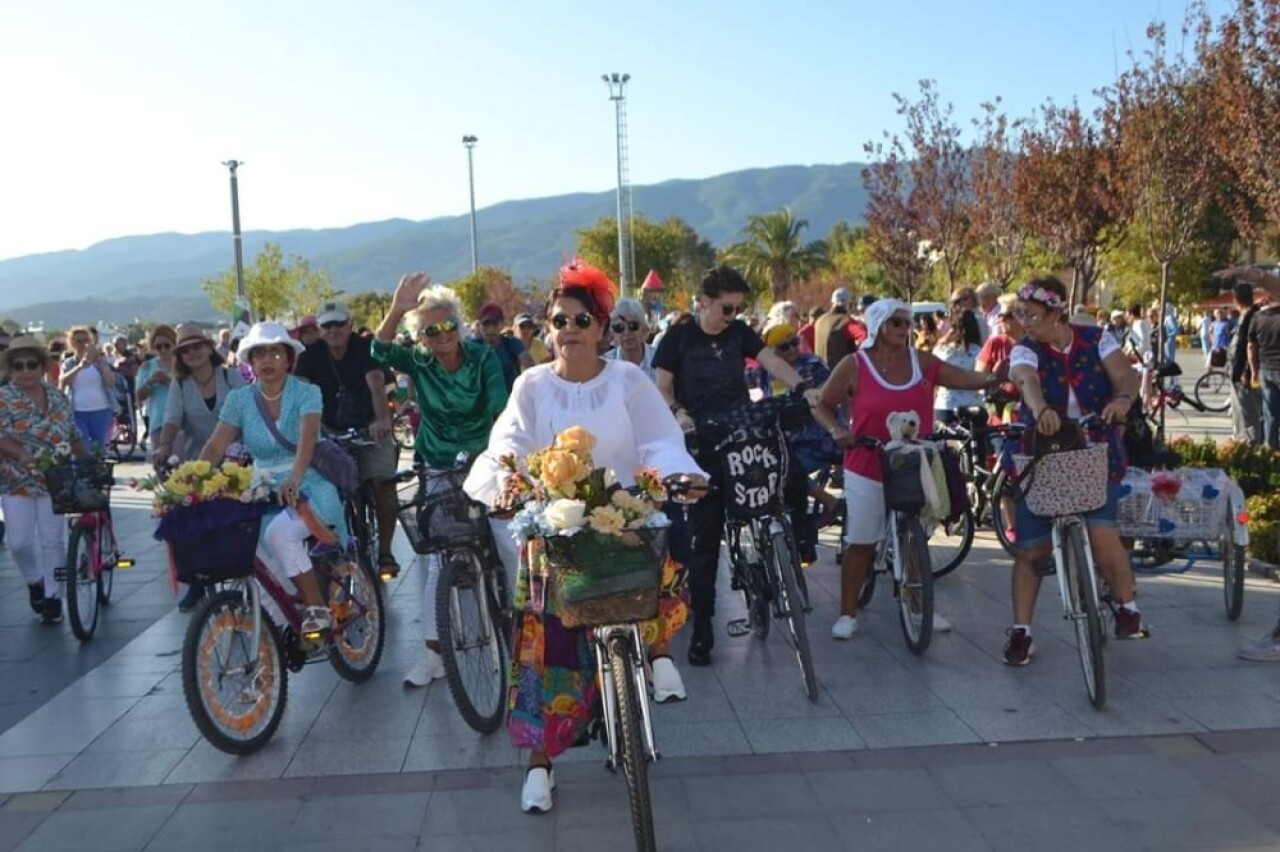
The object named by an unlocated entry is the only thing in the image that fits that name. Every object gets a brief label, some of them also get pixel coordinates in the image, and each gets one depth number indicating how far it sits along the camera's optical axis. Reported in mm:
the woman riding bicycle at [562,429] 4441
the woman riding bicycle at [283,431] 5797
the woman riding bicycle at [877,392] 6473
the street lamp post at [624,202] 55750
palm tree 72875
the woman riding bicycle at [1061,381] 5863
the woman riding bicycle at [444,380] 6297
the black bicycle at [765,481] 5914
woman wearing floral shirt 7723
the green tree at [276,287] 44000
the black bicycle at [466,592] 5309
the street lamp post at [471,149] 64000
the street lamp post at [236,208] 27531
